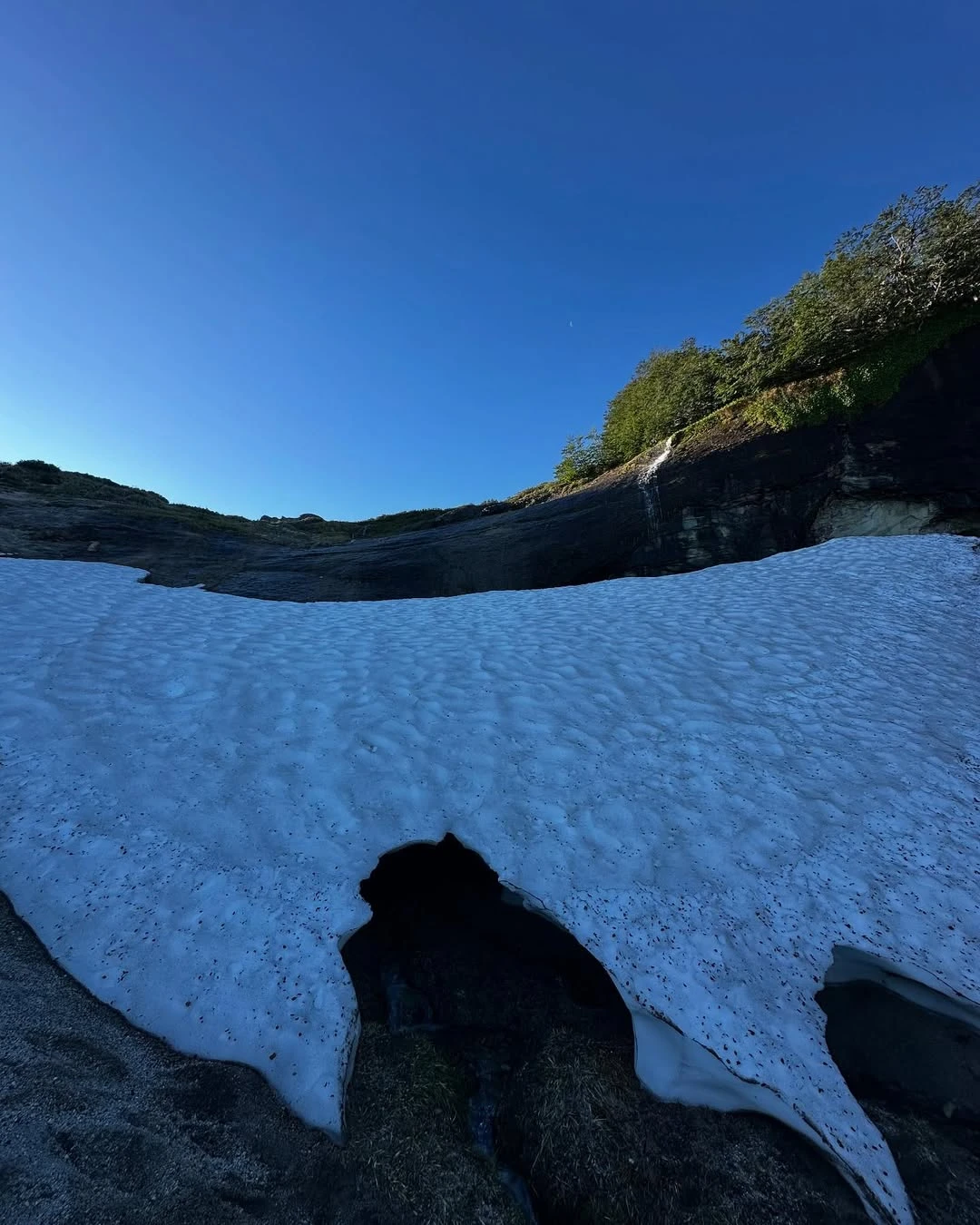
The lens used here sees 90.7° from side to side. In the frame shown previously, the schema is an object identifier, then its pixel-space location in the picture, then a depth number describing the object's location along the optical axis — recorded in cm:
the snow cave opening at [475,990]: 280
